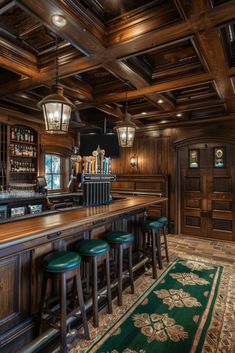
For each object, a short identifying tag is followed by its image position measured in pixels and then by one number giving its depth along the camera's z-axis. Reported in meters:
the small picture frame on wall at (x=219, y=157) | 5.46
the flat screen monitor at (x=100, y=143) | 5.73
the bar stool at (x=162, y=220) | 3.90
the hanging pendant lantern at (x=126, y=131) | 3.41
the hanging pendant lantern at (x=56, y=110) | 2.37
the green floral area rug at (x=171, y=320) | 2.05
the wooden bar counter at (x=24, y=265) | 1.74
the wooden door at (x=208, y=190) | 5.40
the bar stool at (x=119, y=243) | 2.69
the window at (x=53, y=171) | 6.28
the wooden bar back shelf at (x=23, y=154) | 5.18
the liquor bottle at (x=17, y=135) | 5.24
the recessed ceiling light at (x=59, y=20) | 2.00
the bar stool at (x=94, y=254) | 2.27
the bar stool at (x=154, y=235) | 3.44
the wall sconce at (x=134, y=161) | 6.61
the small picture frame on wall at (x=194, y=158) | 5.81
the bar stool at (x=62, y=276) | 1.86
